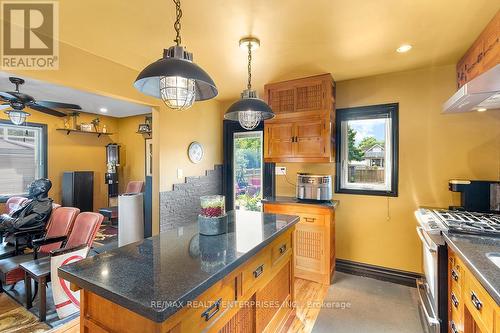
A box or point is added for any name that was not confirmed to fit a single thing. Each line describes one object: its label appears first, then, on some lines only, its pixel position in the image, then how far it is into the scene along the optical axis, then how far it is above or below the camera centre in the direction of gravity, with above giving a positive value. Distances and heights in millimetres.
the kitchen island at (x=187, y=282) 903 -489
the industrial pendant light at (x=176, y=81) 1110 +462
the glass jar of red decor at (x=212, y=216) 1602 -343
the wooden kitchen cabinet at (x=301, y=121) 2902 +582
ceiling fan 3021 +895
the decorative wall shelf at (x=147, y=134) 4533 +613
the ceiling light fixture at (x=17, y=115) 3416 +735
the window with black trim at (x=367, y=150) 2908 +209
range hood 1416 +497
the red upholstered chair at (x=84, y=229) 2486 -679
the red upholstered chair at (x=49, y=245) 2352 -918
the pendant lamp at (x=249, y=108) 1814 +456
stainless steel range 1748 -656
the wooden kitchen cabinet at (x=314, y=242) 2779 -912
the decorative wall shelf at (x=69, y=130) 4985 +762
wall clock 3545 +219
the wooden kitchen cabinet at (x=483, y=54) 1678 +924
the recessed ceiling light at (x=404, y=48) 2188 +1108
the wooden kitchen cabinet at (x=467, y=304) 1111 -762
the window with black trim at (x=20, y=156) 4340 +191
